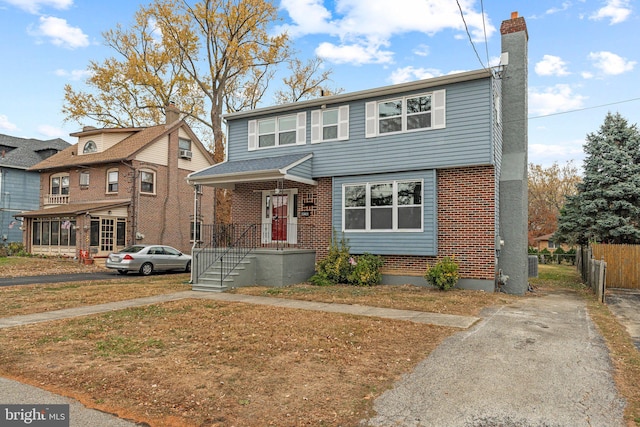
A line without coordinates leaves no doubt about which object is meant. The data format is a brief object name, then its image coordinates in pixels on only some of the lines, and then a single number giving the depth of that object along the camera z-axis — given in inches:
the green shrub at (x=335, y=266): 535.5
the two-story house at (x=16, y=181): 1210.0
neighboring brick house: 957.8
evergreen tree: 748.6
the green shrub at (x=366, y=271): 520.4
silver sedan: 724.7
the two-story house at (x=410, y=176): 489.4
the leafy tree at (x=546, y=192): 1774.1
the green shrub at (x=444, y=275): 465.1
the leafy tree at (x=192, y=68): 1042.1
